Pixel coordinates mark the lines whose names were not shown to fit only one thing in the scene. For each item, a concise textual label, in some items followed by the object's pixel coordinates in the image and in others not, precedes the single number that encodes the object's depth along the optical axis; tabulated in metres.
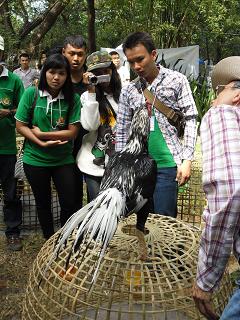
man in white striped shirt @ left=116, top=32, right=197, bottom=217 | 1.85
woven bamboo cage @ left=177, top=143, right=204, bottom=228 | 2.73
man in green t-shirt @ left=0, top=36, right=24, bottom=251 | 2.43
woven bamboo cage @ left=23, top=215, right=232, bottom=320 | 1.38
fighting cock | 1.24
